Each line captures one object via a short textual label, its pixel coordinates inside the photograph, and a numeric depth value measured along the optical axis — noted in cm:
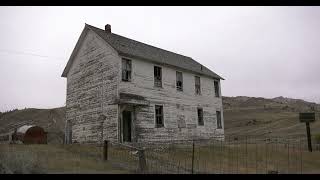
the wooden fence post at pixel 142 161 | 1458
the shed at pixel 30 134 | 2727
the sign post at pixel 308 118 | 2386
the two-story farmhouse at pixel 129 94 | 2408
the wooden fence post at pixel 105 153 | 1732
